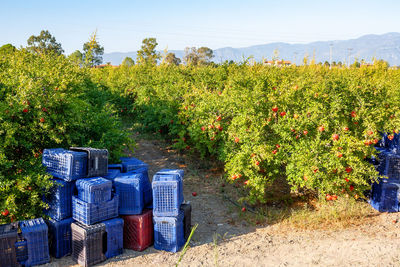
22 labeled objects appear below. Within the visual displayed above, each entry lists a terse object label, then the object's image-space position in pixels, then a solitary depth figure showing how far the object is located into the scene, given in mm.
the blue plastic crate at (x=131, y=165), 5434
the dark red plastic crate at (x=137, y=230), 4664
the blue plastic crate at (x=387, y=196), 6016
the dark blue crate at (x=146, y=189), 5031
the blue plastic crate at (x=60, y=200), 4445
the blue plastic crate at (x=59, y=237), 4453
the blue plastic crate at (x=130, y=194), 4688
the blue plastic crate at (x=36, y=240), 4133
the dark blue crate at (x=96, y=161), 4609
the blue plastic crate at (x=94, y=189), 4254
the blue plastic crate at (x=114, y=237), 4441
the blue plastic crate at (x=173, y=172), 4957
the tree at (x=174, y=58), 54819
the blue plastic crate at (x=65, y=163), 4426
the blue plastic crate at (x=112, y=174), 4848
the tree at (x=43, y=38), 57144
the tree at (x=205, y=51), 54616
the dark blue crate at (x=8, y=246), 3955
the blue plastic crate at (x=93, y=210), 4250
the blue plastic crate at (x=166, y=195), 4594
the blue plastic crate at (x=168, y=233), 4656
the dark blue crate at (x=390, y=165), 5987
